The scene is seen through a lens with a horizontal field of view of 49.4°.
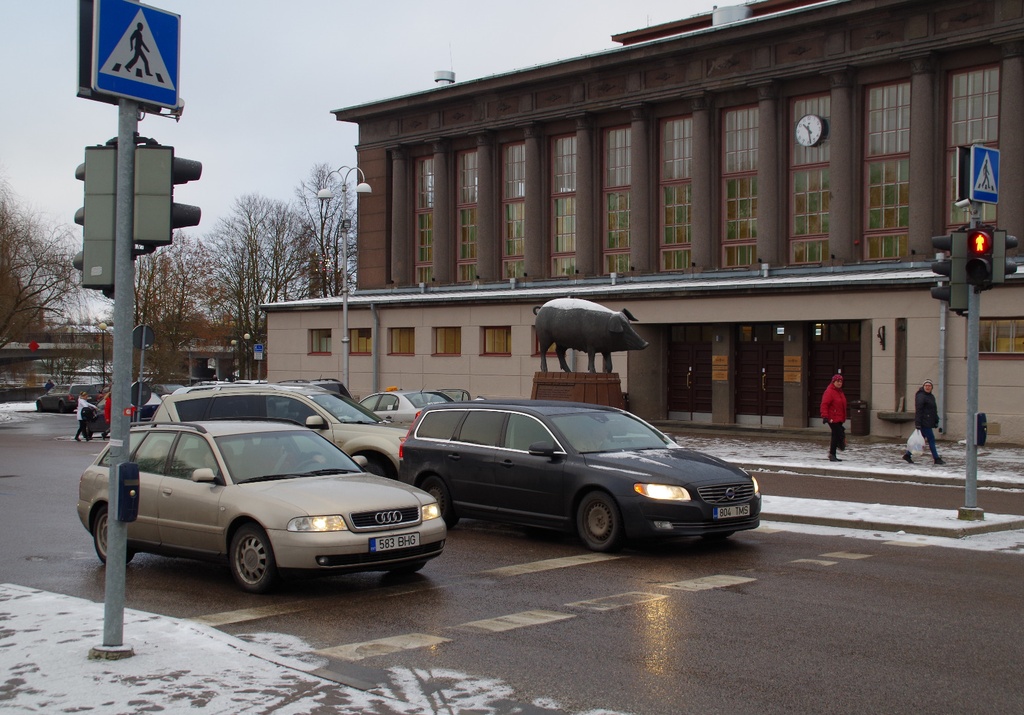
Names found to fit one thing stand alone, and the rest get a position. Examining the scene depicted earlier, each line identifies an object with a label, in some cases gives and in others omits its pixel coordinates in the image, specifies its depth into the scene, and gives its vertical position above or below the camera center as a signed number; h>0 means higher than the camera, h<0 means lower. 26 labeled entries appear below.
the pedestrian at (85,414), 35.09 -1.65
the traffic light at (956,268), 14.17 +1.38
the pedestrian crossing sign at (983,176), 14.10 +2.55
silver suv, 16.70 -0.74
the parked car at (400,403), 25.33 -0.85
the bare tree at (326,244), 72.25 +8.19
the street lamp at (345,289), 37.36 +2.84
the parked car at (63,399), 57.59 -1.98
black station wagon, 11.78 -1.19
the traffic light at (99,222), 6.92 +0.87
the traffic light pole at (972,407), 13.91 -0.41
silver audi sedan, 9.52 -1.28
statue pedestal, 27.66 -0.48
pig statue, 27.38 +1.03
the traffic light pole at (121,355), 6.80 +0.05
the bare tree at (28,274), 55.72 +4.56
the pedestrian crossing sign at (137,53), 6.76 +1.92
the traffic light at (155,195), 6.89 +1.05
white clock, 36.28 +7.96
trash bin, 30.58 -1.22
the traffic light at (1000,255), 14.09 +1.54
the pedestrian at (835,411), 23.69 -0.81
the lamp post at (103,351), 69.55 +0.74
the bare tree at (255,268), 72.38 +6.34
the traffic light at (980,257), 13.91 +1.50
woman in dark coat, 23.12 -0.85
